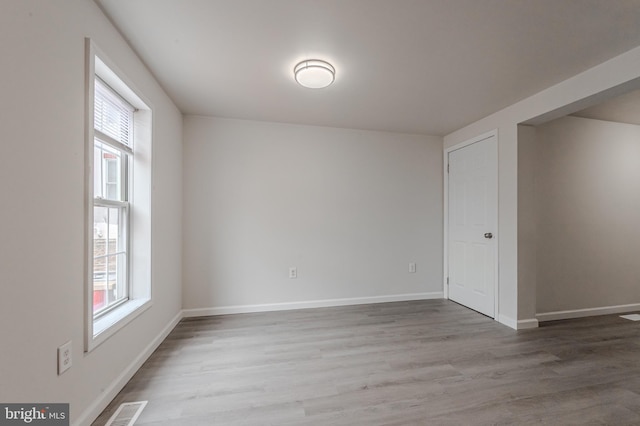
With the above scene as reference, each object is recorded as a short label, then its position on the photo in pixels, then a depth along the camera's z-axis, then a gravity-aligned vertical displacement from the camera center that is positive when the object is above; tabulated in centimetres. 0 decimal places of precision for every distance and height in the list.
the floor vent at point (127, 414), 153 -116
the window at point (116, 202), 154 +12
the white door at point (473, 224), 323 -8
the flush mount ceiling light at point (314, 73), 216 +119
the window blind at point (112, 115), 185 +77
